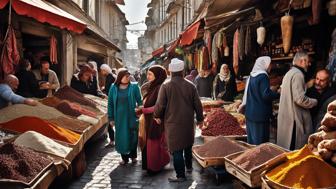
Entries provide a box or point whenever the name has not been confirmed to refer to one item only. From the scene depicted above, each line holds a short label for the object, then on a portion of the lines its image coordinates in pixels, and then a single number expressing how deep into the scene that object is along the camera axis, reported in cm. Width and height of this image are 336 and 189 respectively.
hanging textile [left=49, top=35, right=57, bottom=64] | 998
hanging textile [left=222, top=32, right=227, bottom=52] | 969
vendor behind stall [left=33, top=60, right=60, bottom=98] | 836
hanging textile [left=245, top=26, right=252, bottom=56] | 821
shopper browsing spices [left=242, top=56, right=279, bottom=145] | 546
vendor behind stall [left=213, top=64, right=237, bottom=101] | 900
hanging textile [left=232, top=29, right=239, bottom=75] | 849
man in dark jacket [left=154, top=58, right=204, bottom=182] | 526
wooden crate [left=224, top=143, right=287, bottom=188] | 399
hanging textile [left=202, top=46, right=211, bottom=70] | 1088
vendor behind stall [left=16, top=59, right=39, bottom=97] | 768
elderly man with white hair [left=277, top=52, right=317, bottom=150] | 492
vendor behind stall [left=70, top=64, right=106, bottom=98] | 854
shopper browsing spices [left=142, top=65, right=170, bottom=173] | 588
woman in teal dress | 641
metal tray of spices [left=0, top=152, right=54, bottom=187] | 352
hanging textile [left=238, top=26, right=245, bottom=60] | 838
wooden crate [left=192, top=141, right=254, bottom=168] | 501
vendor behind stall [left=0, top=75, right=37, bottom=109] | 596
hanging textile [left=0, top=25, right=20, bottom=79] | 628
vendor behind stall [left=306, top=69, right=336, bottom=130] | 490
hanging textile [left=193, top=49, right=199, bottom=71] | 1267
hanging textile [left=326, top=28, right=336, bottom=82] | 515
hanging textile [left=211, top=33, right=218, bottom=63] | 1004
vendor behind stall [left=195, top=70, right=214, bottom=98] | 1134
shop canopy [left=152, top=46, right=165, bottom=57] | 2265
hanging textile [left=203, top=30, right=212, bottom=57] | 1044
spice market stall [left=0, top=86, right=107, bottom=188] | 394
